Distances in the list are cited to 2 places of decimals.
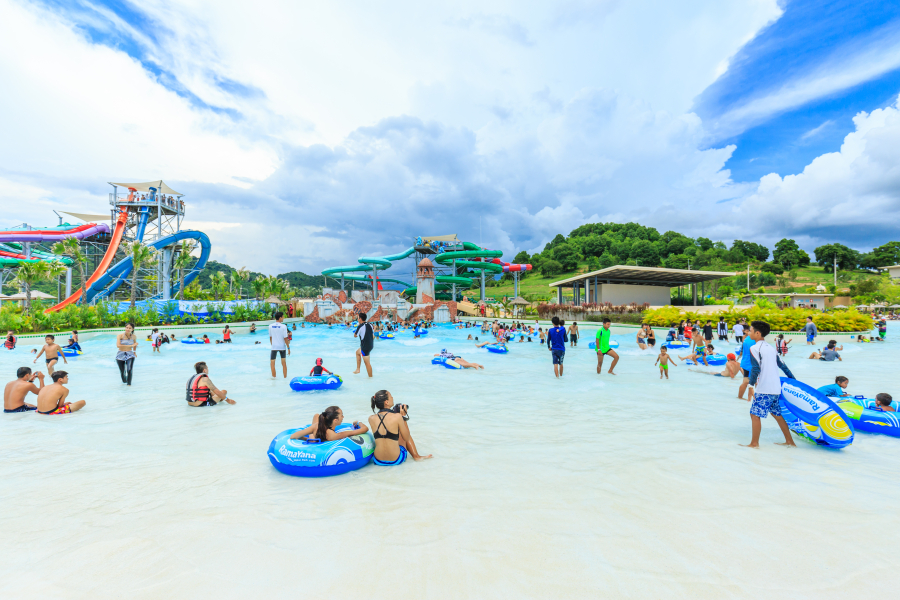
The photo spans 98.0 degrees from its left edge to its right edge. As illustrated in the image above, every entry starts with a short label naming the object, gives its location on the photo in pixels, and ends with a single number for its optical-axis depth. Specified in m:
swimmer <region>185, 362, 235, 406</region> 7.04
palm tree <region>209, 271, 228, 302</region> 41.32
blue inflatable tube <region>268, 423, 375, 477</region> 4.13
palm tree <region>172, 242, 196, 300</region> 37.62
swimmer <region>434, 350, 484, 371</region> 11.86
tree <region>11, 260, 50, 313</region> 23.86
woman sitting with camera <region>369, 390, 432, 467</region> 4.39
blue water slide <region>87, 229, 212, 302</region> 34.56
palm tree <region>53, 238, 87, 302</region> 28.81
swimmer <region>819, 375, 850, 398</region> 6.33
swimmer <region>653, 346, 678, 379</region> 9.98
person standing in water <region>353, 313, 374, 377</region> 9.12
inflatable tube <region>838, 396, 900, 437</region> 5.30
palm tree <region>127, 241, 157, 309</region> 29.40
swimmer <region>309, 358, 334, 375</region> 8.73
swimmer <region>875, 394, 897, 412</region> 5.62
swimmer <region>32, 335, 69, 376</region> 9.31
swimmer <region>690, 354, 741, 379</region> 9.73
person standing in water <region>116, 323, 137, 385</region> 8.70
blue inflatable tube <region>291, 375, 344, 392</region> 8.26
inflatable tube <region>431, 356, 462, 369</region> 11.96
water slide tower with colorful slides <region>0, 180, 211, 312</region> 35.38
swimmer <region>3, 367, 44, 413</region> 6.45
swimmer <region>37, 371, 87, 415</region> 6.44
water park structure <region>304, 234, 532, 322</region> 35.69
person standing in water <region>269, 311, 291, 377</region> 9.23
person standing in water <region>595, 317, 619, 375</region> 10.02
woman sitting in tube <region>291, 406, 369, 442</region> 4.43
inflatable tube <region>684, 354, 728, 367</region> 11.60
